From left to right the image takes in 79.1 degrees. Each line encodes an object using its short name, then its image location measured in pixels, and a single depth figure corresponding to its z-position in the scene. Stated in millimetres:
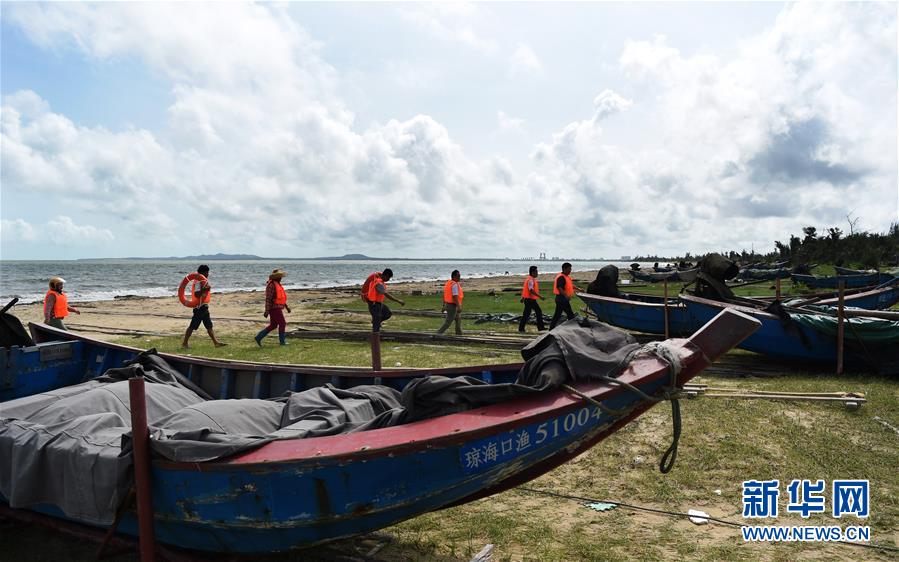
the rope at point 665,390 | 3523
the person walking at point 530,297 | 14264
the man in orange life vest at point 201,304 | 12727
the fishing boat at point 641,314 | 12469
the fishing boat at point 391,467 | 3242
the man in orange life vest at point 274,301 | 12828
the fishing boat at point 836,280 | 22125
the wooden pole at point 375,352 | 6430
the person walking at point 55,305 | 9914
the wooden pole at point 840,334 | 8942
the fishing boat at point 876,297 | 13320
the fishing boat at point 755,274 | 32525
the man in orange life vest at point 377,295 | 12492
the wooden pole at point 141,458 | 3480
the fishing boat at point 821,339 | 8938
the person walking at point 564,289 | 13453
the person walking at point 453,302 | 14250
